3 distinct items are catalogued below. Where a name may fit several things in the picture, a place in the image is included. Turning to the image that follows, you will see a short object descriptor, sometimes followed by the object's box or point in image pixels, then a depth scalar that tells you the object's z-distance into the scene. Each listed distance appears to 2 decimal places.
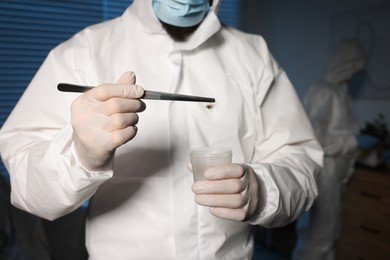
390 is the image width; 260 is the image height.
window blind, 1.75
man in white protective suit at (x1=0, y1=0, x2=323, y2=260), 0.71
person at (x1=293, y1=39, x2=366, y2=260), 2.37
